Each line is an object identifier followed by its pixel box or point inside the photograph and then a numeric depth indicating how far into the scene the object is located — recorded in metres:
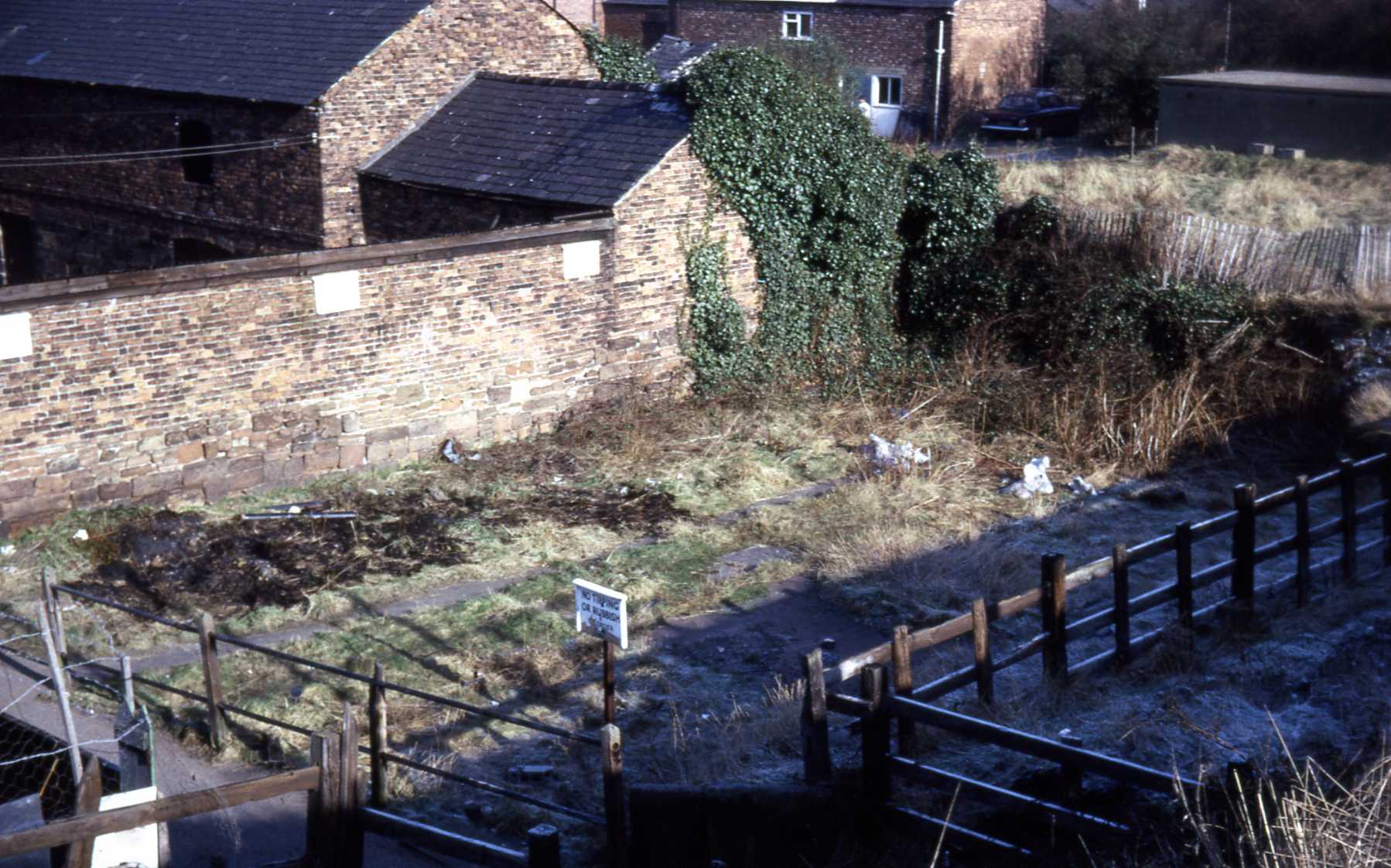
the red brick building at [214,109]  19.25
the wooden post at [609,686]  8.08
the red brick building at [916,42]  39.78
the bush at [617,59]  21.69
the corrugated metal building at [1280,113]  27.20
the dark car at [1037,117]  38.97
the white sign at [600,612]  7.95
